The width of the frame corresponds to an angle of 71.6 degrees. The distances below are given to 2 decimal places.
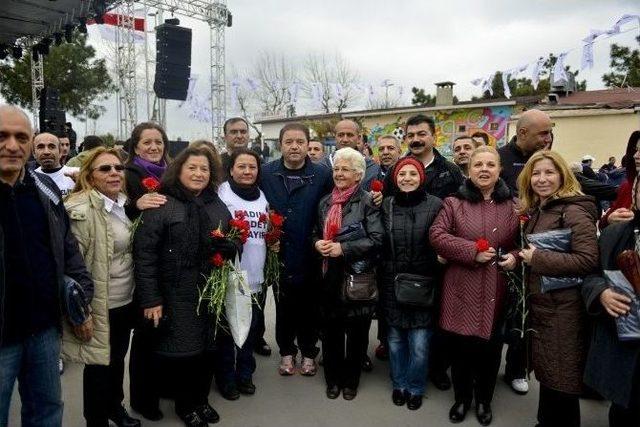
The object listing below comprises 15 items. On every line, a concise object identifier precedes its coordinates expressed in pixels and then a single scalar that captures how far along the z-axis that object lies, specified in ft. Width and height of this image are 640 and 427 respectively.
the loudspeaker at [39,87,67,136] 34.58
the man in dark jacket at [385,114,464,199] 12.64
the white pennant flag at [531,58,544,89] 59.11
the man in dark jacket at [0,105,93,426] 6.63
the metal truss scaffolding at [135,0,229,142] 60.75
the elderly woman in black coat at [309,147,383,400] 10.90
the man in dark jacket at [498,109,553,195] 12.75
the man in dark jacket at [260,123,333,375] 12.31
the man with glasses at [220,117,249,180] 15.97
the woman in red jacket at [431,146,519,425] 9.95
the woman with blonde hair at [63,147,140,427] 8.45
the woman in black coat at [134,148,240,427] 9.12
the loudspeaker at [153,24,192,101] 49.06
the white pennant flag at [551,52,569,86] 53.93
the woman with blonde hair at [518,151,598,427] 8.64
